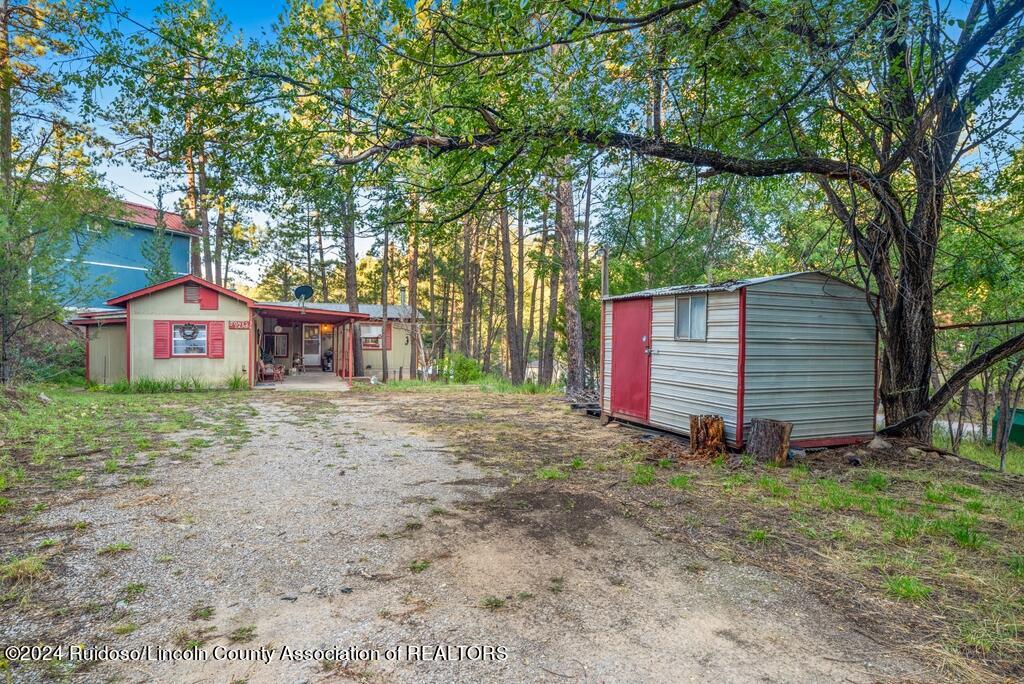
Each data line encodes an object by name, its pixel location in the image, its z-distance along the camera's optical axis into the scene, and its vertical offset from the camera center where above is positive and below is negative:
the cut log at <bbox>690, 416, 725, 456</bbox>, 6.09 -1.31
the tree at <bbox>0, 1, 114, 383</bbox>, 8.68 +2.64
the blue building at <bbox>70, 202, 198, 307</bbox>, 17.81 +2.87
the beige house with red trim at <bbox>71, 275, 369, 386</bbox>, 13.10 -0.21
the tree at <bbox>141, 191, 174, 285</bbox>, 17.33 +2.53
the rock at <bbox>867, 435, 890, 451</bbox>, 6.39 -1.45
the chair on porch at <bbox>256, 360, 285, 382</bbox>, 15.69 -1.43
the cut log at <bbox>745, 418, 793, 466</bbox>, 5.73 -1.27
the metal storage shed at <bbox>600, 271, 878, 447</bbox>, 6.05 -0.31
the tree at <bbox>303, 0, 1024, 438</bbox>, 4.23 +2.42
